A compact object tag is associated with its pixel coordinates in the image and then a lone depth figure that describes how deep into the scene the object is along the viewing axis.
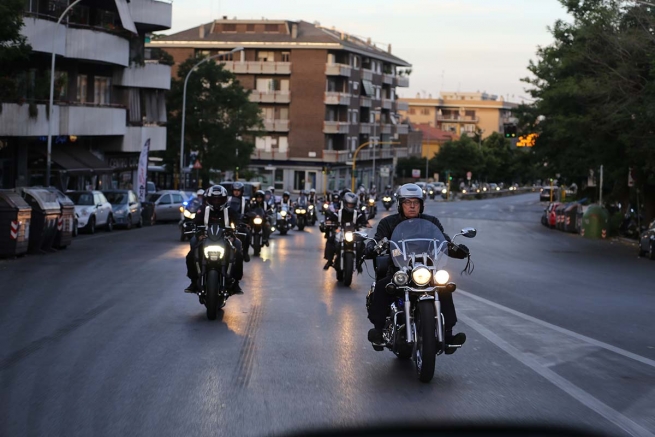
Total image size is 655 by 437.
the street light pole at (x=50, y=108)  39.81
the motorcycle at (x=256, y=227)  26.56
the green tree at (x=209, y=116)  68.19
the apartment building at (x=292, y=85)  106.19
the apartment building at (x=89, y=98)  43.41
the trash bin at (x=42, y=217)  25.98
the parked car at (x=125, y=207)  41.22
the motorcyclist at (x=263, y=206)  28.36
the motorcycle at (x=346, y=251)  18.25
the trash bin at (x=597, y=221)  49.09
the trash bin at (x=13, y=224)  24.00
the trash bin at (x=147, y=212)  45.59
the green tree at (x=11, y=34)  26.95
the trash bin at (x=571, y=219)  55.84
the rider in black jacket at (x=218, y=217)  13.90
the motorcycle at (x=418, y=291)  8.70
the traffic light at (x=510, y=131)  56.75
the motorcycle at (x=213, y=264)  12.95
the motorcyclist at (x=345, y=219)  18.88
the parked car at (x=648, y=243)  33.21
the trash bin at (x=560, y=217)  57.28
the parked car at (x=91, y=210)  36.44
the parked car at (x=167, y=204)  48.53
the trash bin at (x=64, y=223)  27.80
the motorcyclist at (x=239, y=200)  19.70
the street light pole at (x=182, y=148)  61.03
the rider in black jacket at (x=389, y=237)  9.57
